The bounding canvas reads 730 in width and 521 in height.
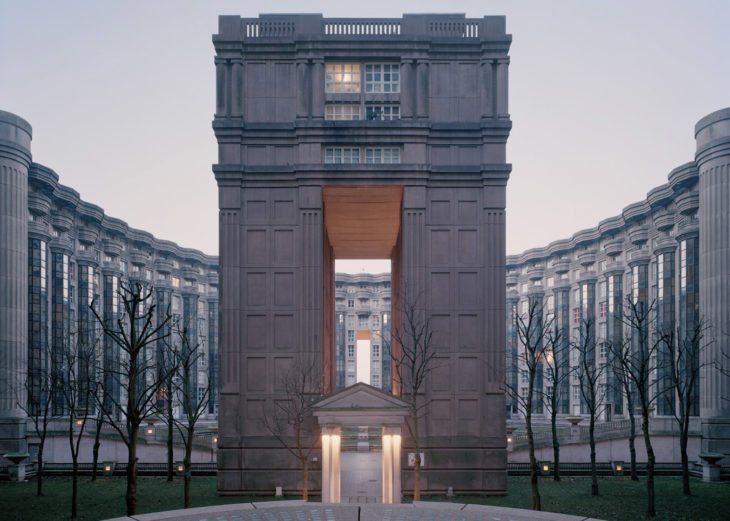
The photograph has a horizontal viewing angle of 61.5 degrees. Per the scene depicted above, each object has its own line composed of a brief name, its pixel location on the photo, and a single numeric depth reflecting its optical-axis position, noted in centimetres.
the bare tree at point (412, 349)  3186
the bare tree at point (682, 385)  3158
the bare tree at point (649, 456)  2603
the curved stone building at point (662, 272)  4431
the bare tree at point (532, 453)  2480
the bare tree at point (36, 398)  4904
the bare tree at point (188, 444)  2667
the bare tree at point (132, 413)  1792
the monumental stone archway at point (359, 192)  3247
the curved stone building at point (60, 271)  4756
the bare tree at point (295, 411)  3194
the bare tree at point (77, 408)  2748
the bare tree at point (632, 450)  3853
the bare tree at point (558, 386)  3916
